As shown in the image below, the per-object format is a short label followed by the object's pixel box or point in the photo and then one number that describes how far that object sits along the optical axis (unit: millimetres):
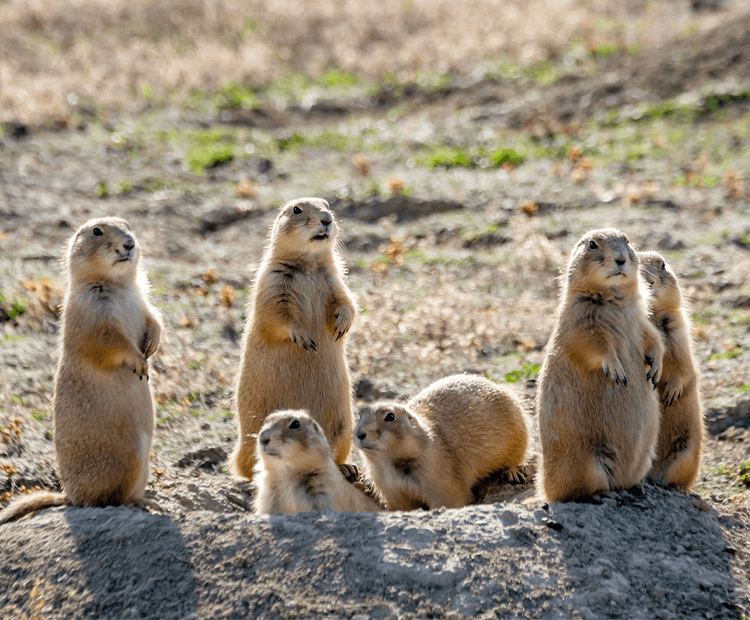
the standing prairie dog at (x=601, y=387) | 11750
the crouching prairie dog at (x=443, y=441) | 12742
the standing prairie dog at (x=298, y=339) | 13891
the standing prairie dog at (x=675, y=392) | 12609
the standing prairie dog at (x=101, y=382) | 12125
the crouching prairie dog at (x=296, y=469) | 11680
